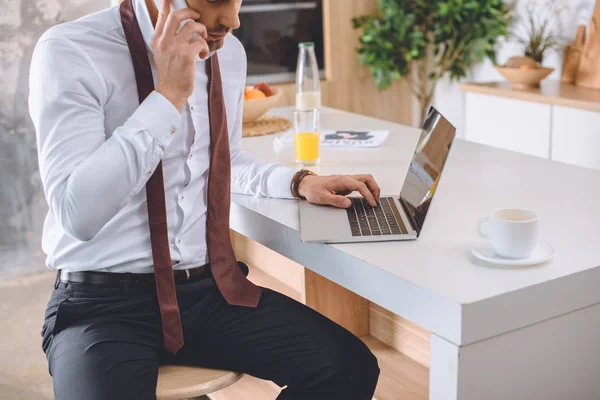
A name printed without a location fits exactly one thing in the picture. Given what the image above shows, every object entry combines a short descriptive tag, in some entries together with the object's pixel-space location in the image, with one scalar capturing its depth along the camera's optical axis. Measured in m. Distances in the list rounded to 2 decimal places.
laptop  1.35
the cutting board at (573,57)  3.72
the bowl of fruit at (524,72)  3.57
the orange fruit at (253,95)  2.45
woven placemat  2.39
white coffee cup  1.14
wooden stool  1.29
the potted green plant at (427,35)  4.27
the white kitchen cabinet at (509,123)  3.44
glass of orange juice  1.96
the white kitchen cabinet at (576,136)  3.14
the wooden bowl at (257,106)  2.40
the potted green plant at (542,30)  3.76
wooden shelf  3.19
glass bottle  2.30
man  1.25
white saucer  1.16
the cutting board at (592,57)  3.53
